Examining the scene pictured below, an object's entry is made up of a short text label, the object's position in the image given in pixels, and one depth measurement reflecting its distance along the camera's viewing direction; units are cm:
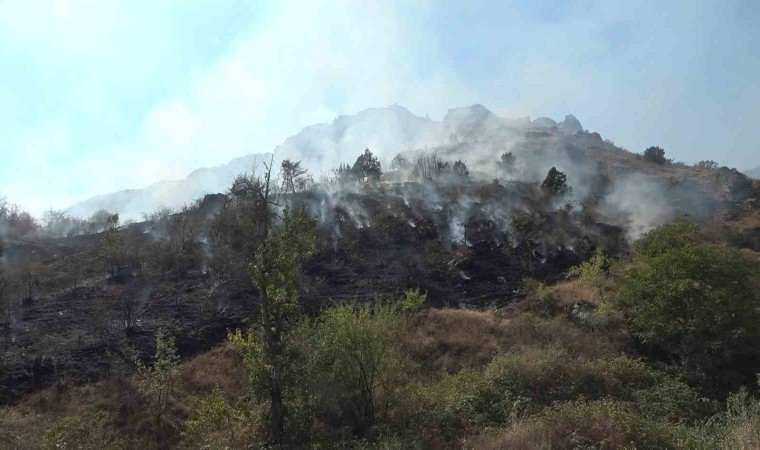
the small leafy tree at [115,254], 3102
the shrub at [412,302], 2267
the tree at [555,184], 4431
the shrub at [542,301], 2347
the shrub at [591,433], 959
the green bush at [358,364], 1239
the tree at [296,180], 3894
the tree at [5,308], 2104
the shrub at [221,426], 1124
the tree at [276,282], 1150
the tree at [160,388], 1421
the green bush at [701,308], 1580
